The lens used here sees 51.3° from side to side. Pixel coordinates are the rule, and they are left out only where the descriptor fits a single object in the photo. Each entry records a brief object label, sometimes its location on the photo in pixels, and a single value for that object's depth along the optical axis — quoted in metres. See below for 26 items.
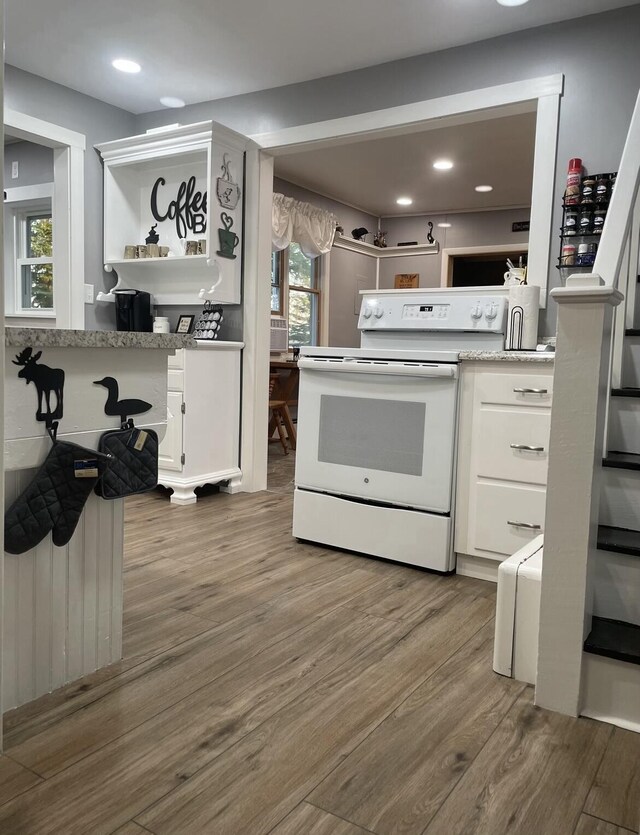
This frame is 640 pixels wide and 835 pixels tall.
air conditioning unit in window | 6.38
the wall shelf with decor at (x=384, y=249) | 7.57
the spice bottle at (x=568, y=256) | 2.92
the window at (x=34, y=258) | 5.41
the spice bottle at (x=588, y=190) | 2.86
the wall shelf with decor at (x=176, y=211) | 3.82
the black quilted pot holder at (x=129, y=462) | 1.63
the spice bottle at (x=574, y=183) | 2.88
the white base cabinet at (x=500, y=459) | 2.52
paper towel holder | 2.94
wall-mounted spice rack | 2.84
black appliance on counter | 4.16
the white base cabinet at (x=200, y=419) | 3.72
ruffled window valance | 6.26
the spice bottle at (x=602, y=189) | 2.82
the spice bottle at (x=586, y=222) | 2.87
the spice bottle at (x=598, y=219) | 2.84
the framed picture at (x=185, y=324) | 4.14
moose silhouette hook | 1.45
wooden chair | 5.79
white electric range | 2.64
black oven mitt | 1.47
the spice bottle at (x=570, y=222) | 2.90
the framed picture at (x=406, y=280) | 7.99
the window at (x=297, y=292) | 6.75
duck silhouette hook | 1.64
